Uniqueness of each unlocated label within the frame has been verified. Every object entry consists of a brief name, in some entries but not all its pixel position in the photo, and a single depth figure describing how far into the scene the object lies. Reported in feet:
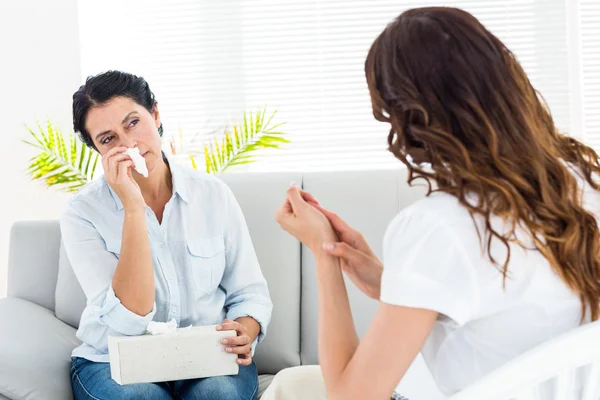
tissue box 7.99
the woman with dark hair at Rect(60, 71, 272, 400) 8.37
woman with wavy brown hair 6.16
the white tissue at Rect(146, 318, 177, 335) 8.19
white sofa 9.44
